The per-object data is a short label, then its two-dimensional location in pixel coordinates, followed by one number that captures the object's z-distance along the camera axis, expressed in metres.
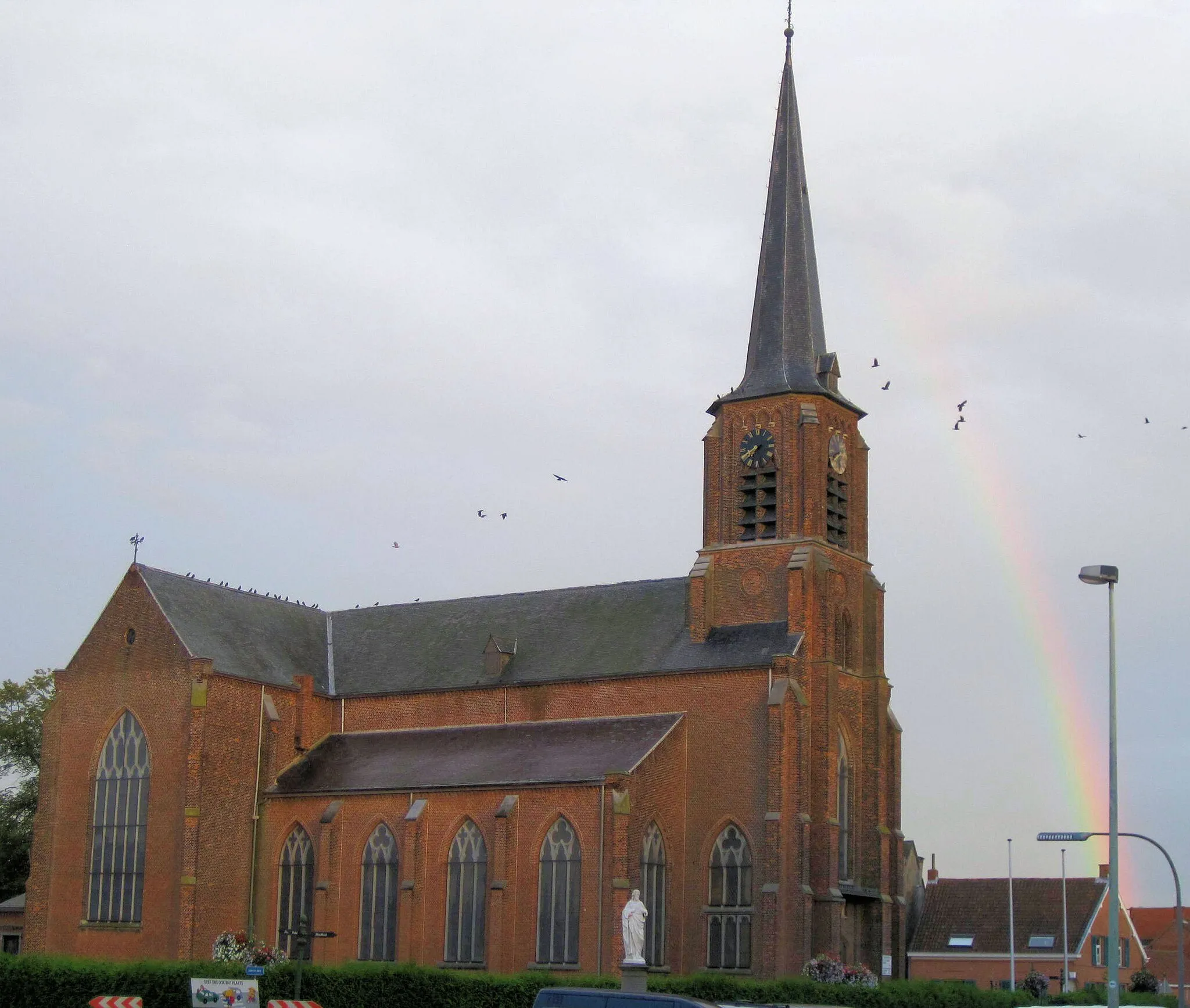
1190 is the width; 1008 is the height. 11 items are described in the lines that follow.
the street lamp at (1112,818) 32.00
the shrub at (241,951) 49.47
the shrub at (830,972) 47.34
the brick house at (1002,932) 71.00
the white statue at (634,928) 42.22
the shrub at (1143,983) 65.38
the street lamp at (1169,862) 36.09
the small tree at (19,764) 71.88
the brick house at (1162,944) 90.06
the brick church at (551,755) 49.94
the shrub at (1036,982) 59.44
